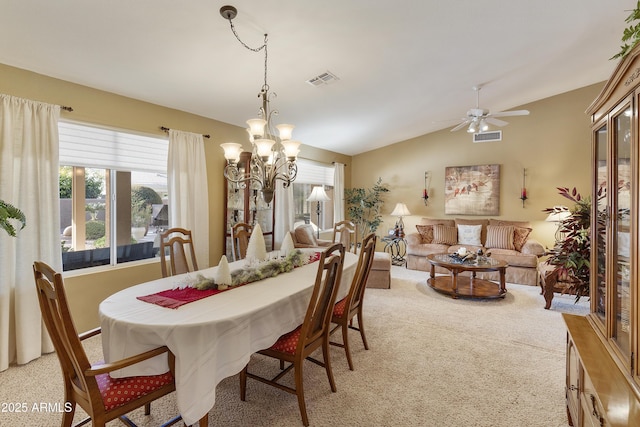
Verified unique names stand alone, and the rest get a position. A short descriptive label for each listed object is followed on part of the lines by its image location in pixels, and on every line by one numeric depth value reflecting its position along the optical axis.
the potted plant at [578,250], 3.27
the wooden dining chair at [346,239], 4.98
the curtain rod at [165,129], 3.52
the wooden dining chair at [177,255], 2.65
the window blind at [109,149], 2.89
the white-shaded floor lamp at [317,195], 5.57
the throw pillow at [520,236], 5.41
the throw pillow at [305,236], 5.04
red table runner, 1.78
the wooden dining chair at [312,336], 1.86
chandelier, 2.33
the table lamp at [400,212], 6.44
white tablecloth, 1.48
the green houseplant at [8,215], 1.82
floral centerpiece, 2.07
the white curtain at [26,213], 2.45
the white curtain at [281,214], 5.12
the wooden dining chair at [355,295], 2.45
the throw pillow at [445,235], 6.05
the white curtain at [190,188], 3.60
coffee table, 4.18
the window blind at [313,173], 5.97
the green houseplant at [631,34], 1.26
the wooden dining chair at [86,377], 1.29
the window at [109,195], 2.99
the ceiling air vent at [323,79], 3.37
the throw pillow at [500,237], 5.46
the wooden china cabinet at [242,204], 4.31
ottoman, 4.73
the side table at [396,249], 6.66
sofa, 5.05
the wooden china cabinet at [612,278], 1.20
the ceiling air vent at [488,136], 5.89
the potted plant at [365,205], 7.02
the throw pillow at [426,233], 6.30
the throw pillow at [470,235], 5.84
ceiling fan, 4.09
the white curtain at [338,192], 6.89
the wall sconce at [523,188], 5.76
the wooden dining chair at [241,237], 3.25
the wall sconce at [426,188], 6.73
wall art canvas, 6.05
